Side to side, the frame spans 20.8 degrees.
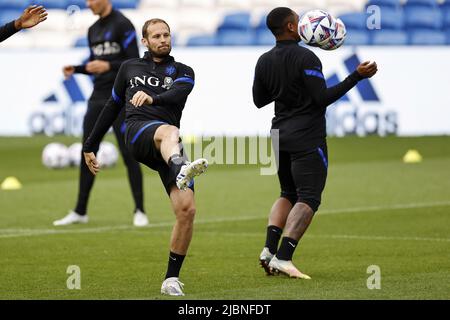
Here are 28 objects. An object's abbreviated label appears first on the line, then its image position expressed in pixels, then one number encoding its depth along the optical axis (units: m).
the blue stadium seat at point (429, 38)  24.12
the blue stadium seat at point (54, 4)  26.12
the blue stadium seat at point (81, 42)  25.02
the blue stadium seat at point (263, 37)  24.76
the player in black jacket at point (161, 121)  8.41
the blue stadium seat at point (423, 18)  24.48
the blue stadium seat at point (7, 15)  25.83
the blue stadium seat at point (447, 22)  24.42
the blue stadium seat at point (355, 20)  24.78
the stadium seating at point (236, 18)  24.66
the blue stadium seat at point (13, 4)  25.72
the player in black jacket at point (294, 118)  9.46
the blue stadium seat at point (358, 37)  24.25
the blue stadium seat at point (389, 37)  24.56
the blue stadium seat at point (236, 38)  25.20
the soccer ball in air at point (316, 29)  9.62
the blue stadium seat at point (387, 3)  25.42
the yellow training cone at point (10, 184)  17.25
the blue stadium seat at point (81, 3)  25.36
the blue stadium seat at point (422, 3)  25.03
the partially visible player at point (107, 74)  13.16
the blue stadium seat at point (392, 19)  24.81
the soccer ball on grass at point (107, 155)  19.86
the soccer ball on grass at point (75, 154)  20.28
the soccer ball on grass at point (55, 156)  20.03
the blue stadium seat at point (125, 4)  25.78
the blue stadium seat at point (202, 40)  25.53
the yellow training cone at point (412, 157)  20.26
